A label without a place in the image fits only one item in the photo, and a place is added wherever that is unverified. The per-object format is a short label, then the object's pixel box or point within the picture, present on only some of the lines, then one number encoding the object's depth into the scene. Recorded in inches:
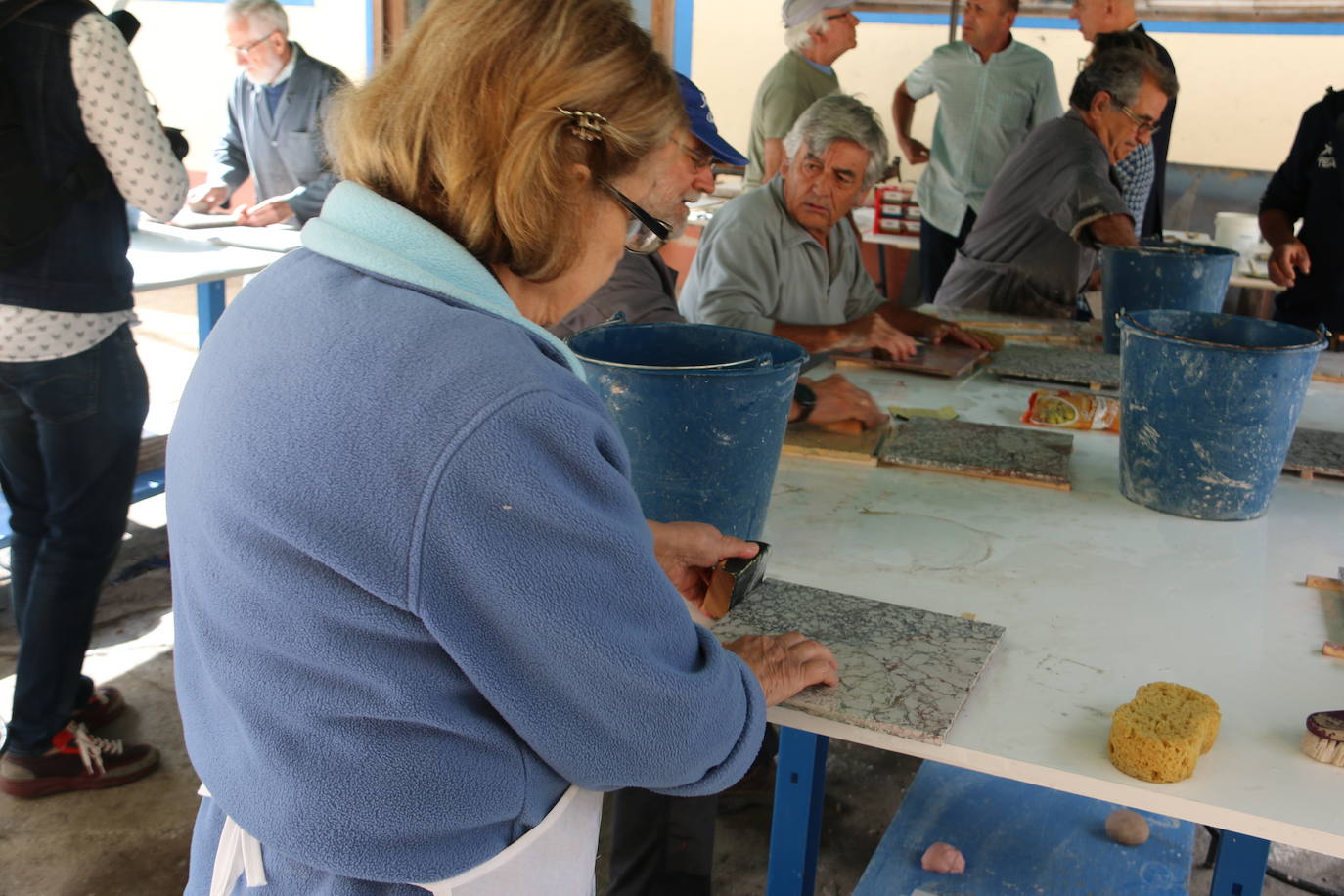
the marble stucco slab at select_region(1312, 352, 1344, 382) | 103.7
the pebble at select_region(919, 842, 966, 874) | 64.4
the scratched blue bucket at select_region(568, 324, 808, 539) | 52.9
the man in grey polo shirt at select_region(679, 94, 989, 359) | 100.2
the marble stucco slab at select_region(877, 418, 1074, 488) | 73.1
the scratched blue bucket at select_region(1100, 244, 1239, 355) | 96.9
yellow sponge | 39.4
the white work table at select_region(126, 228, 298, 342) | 135.7
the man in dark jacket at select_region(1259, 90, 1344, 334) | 130.1
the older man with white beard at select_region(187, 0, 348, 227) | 174.1
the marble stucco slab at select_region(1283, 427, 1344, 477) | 75.7
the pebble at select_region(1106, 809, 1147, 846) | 68.3
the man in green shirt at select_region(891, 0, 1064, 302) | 190.1
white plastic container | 194.1
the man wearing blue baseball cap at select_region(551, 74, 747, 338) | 70.7
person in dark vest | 79.4
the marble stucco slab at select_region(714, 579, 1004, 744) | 43.4
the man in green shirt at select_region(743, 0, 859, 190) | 180.9
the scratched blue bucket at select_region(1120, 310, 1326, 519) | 61.2
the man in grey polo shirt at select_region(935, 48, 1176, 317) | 115.2
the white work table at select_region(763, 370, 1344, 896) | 41.1
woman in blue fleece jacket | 30.0
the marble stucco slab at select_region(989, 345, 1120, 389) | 97.0
